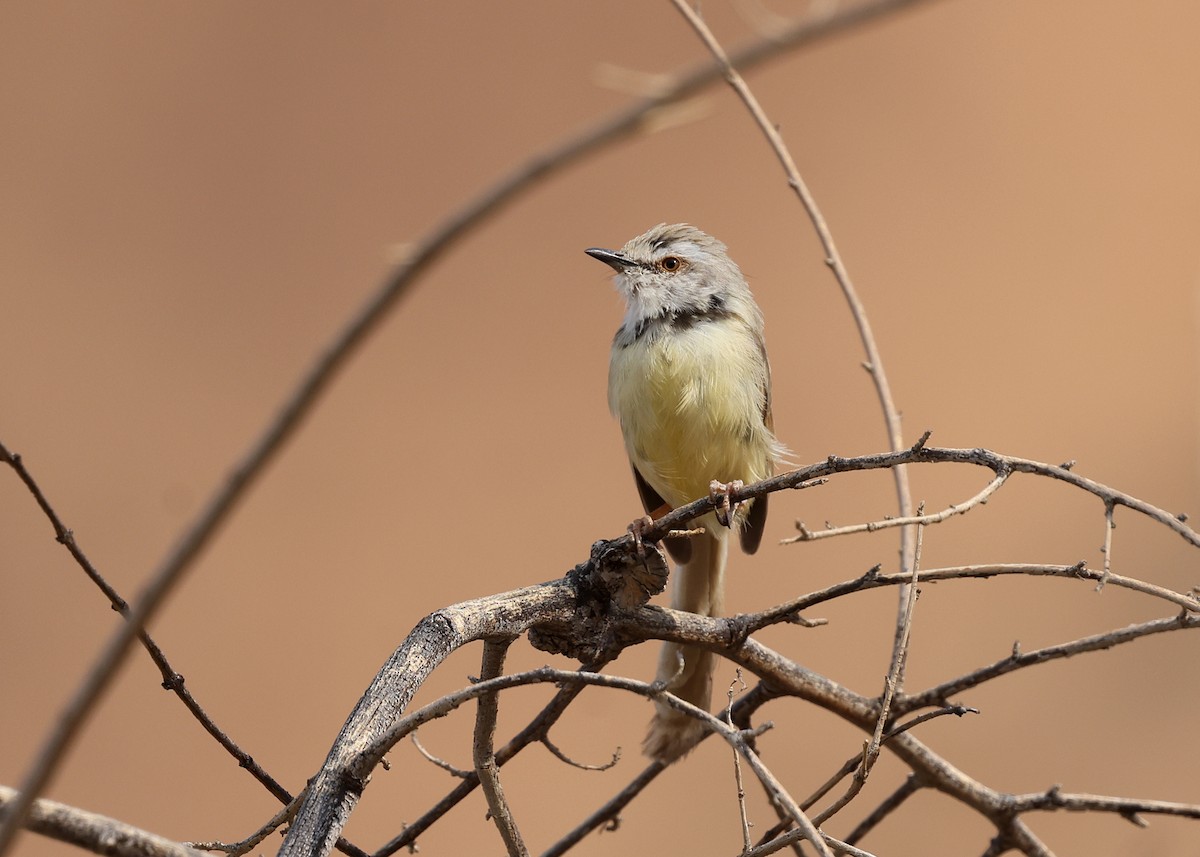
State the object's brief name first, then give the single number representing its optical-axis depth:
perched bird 7.24
